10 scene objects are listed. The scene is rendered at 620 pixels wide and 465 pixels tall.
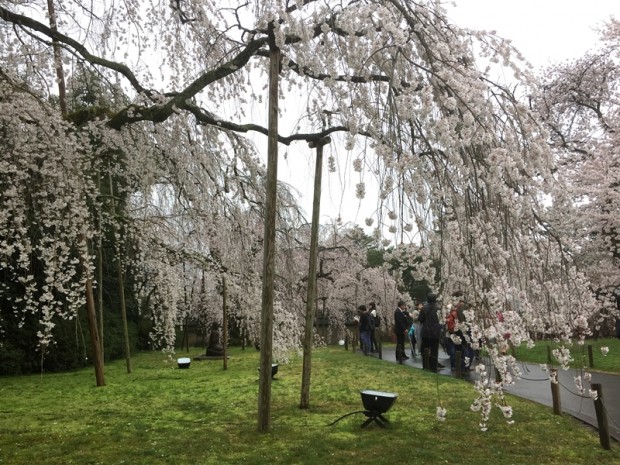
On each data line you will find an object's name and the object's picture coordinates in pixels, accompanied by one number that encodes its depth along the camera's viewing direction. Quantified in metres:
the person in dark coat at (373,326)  17.42
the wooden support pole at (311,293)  7.18
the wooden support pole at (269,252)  5.70
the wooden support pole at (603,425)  5.02
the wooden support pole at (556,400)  6.49
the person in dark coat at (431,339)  9.88
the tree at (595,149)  11.51
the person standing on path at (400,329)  13.12
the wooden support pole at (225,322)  12.10
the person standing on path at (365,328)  16.56
